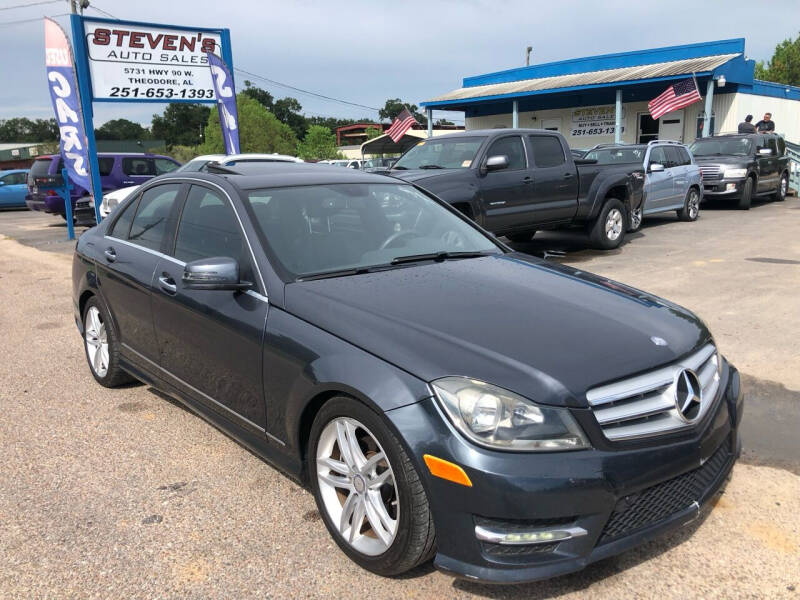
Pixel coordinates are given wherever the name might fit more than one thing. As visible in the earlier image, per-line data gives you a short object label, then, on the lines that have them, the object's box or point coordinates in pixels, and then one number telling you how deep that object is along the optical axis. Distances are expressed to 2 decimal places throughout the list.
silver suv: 13.20
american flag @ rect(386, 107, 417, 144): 26.59
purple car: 16.44
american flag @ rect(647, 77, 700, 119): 20.48
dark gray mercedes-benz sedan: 2.30
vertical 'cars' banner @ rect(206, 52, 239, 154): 14.10
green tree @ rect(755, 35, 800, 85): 49.25
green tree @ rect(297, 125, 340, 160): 58.46
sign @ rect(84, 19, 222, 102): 13.12
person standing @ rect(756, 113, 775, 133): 19.77
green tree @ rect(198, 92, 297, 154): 54.72
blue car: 24.75
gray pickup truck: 8.95
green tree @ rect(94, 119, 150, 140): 112.75
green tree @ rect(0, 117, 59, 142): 123.89
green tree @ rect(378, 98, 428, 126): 105.28
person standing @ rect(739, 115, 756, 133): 19.27
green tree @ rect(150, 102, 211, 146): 114.19
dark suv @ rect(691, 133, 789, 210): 16.06
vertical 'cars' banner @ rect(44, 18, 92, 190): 13.12
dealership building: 23.67
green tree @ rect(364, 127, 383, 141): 65.05
